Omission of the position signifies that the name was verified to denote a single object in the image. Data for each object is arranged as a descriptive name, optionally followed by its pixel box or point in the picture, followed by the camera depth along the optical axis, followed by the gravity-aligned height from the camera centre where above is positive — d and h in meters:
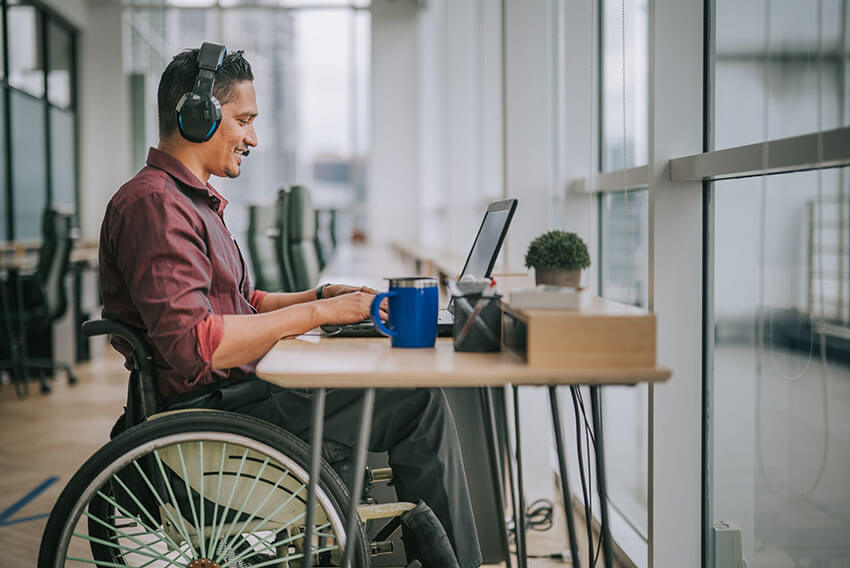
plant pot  1.43 -0.05
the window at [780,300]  1.37 -0.10
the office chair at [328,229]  7.33 +0.21
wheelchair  1.44 -0.44
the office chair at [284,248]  3.50 +0.01
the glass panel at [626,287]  2.49 -0.12
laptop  1.67 -0.01
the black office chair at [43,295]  5.02 -0.27
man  1.50 -0.12
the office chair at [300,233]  3.69 +0.08
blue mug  1.42 -0.11
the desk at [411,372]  1.23 -0.18
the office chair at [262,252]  4.57 -0.01
